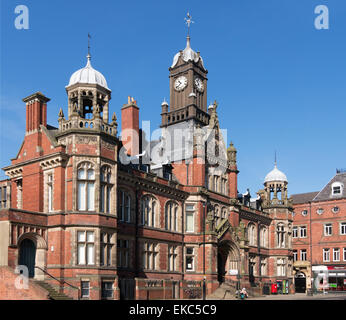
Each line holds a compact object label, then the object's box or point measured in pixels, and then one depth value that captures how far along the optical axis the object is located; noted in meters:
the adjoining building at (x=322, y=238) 71.25
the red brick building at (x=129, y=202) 35.44
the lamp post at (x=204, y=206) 50.06
